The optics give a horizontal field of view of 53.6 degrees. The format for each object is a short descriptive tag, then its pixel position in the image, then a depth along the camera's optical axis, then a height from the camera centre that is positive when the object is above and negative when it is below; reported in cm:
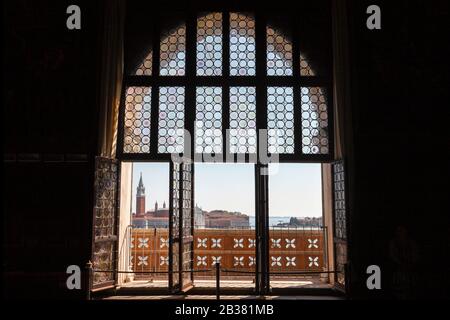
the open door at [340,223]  534 -16
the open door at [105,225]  526 -17
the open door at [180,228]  550 -22
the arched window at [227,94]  578 +153
